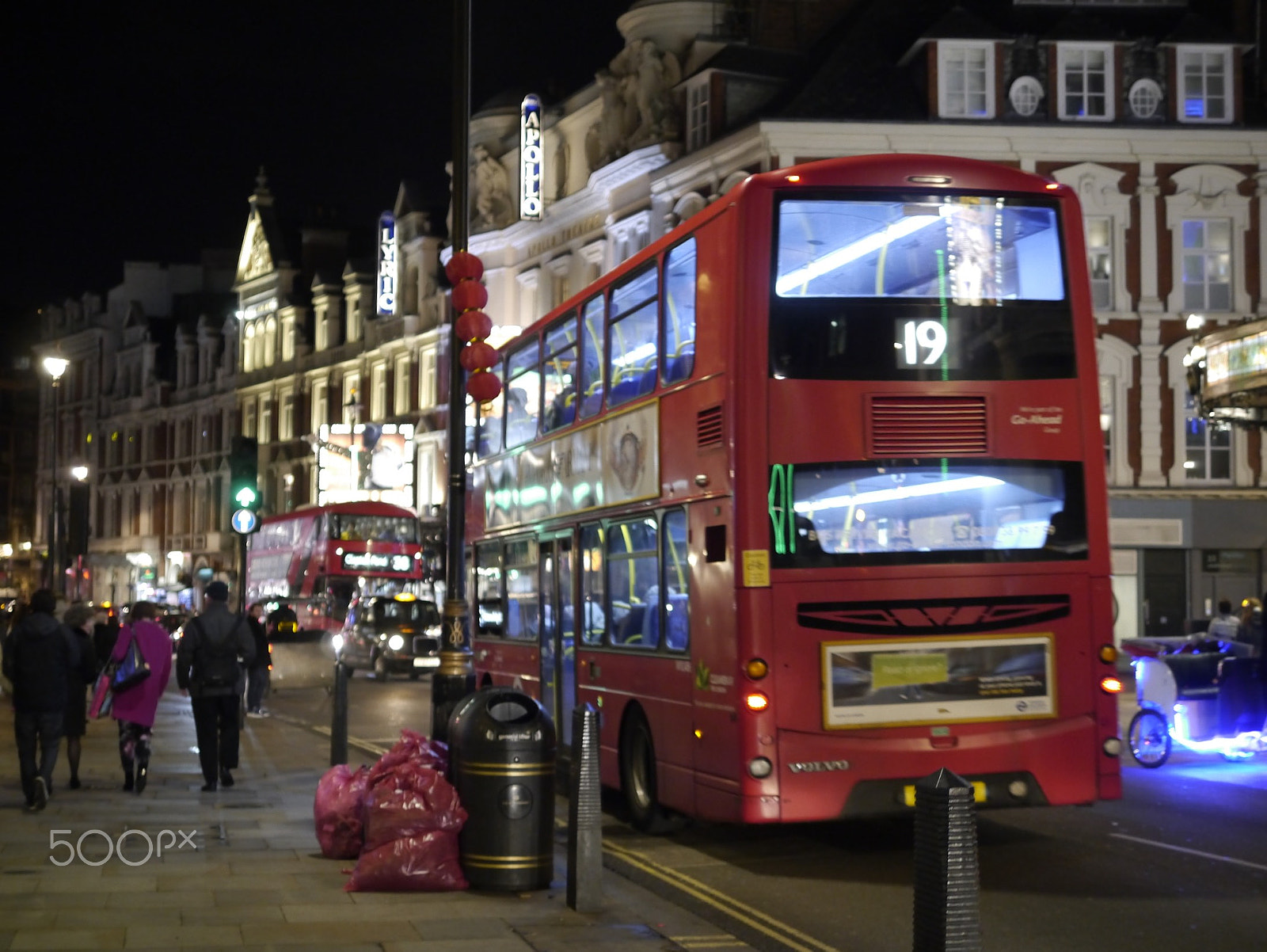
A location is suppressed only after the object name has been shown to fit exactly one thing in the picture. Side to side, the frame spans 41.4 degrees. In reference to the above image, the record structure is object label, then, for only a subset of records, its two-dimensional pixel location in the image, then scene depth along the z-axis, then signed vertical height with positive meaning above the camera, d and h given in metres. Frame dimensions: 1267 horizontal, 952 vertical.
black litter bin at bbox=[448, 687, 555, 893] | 9.94 -1.23
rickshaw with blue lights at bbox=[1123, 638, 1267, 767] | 17.67 -1.29
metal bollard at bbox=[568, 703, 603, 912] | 9.41 -1.30
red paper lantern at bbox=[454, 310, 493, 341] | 13.20 +2.12
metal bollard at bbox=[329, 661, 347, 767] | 15.81 -1.23
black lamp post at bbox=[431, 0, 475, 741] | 12.00 +0.76
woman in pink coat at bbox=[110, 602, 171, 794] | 14.81 -0.88
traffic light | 18.31 +1.34
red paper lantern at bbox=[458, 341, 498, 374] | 13.25 +1.88
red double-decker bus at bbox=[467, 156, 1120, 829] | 10.95 +0.61
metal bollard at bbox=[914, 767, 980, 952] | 6.03 -1.03
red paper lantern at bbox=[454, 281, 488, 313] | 13.05 +2.33
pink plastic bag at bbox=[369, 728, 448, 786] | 10.38 -1.00
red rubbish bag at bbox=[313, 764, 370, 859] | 10.94 -1.42
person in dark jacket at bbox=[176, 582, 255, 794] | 15.16 -0.63
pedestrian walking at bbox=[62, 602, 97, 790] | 14.34 -0.82
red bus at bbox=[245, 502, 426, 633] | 47.19 +1.09
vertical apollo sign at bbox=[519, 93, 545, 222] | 52.16 +13.33
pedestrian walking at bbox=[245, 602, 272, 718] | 25.39 -1.22
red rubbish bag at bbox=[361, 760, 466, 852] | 9.94 -1.28
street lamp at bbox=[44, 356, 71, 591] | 41.16 +3.06
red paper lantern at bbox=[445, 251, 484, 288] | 12.82 +2.50
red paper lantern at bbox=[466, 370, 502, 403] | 13.29 +1.66
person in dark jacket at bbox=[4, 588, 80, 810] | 13.54 -0.72
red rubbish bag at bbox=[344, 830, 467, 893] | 9.87 -1.61
